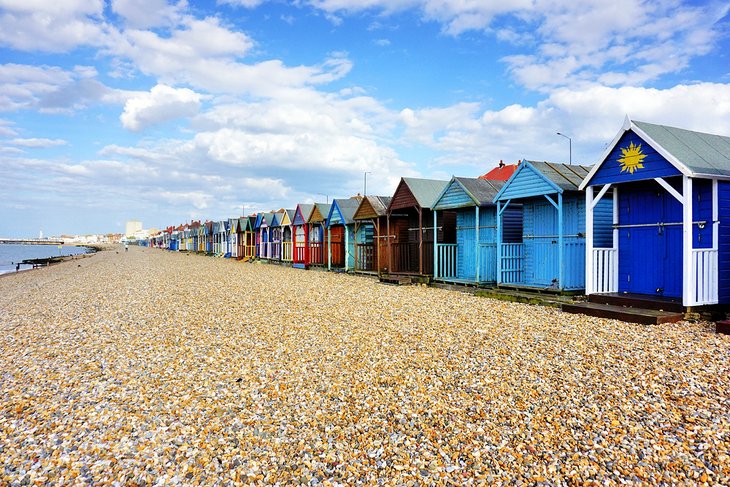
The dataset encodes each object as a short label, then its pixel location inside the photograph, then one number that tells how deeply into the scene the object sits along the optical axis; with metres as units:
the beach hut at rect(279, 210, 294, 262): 36.84
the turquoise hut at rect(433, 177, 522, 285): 17.16
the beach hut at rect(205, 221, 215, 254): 66.96
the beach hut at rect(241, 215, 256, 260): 47.00
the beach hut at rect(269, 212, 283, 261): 39.18
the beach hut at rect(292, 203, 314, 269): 32.66
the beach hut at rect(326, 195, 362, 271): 27.19
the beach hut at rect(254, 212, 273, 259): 42.12
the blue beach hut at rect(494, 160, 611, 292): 13.90
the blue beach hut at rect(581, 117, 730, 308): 10.09
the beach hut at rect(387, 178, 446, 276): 19.94
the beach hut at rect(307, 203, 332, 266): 30.48
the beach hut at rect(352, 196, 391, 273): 23.23
